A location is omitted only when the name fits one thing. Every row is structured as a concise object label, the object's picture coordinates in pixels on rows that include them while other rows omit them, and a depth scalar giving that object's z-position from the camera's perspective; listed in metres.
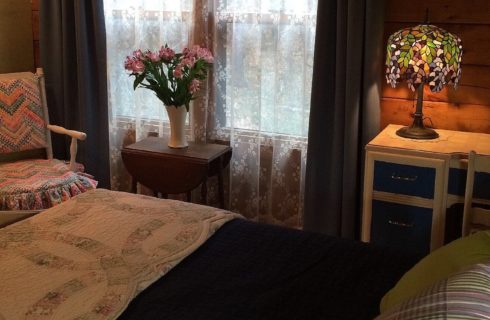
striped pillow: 1.09
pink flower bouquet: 3.00
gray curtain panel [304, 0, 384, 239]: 2.74
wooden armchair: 2.89
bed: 1.54
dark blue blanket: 1.54
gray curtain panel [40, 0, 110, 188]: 3.47
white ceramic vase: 3.08
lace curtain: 3.06
